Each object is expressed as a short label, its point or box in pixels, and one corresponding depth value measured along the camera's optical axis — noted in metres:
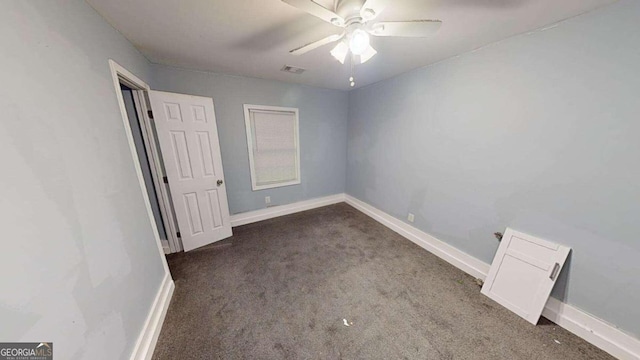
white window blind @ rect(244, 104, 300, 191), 2.99
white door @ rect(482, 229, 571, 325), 1.50
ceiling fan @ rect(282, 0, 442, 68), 1.00
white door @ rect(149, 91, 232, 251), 2.14
